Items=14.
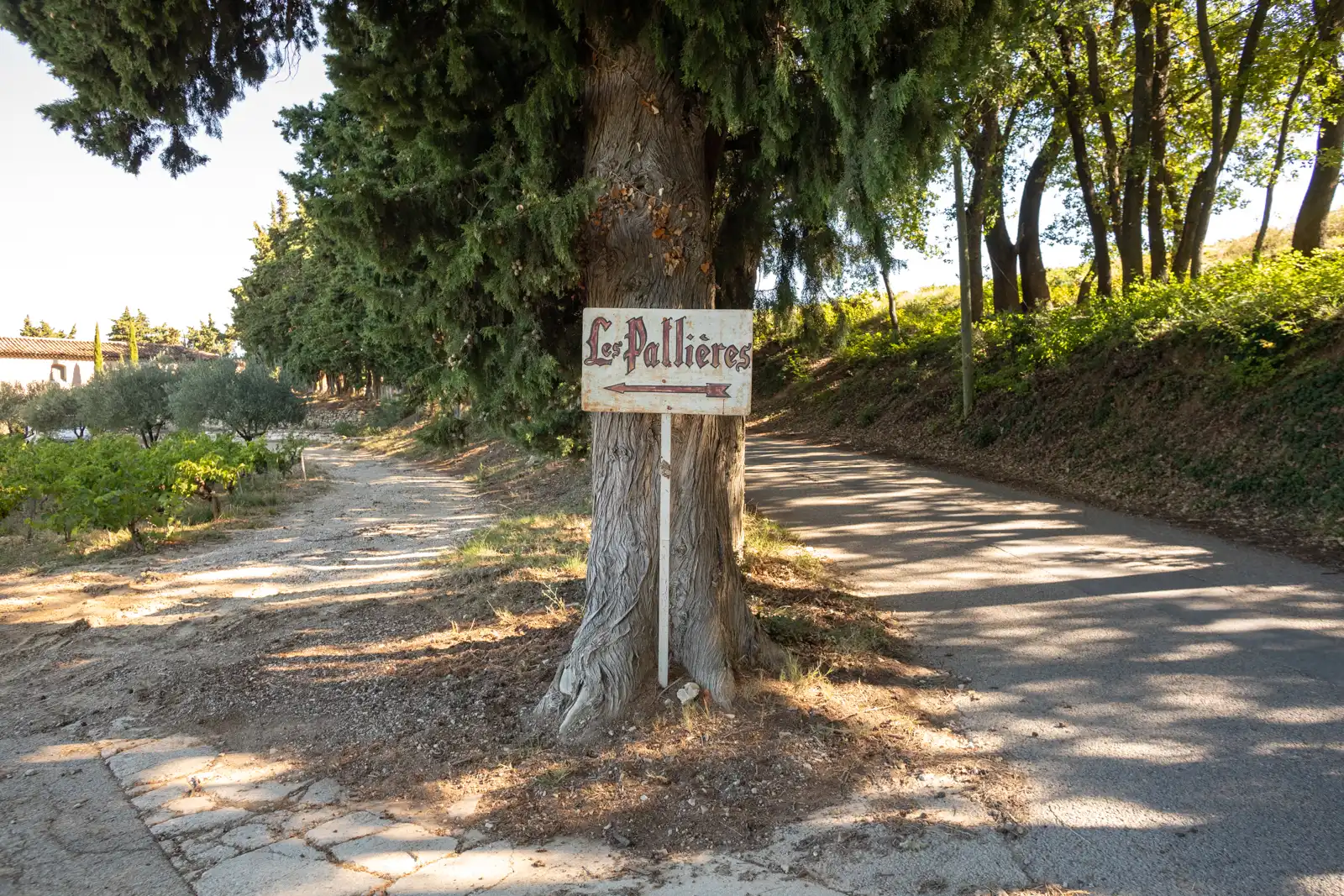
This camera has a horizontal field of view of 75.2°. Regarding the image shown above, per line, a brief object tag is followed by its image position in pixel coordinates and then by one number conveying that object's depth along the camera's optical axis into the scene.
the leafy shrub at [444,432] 7.02
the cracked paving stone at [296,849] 3.77
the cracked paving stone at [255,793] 4.33
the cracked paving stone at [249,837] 3.90
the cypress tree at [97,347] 56.72
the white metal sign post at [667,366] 4.83
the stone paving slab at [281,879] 3.50
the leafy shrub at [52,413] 42.03
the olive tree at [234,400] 27.52
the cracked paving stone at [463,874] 3.45
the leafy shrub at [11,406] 43.88
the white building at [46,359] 61.47
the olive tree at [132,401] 32.78
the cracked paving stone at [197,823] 4.05
